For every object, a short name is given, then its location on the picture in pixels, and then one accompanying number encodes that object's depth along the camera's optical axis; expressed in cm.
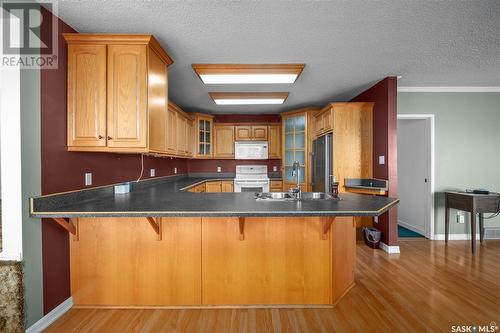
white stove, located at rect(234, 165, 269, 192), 539
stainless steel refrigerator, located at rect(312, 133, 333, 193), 396
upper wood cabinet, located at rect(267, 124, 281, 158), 554
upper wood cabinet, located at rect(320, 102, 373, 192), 379
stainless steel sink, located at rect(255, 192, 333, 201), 234
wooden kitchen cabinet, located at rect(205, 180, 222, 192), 508
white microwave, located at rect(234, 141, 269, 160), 541
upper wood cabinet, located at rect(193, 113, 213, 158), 515
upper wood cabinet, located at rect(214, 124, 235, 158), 553
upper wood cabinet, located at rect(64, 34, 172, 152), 205
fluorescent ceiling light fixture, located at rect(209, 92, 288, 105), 367
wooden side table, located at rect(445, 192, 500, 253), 328
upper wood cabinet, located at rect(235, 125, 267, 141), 553
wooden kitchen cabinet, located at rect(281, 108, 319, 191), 492
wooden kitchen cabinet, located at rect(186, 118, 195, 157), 484
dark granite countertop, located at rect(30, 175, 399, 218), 165
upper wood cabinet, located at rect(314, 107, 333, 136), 395
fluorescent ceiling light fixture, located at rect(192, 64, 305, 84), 280
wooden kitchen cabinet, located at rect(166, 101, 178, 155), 371
